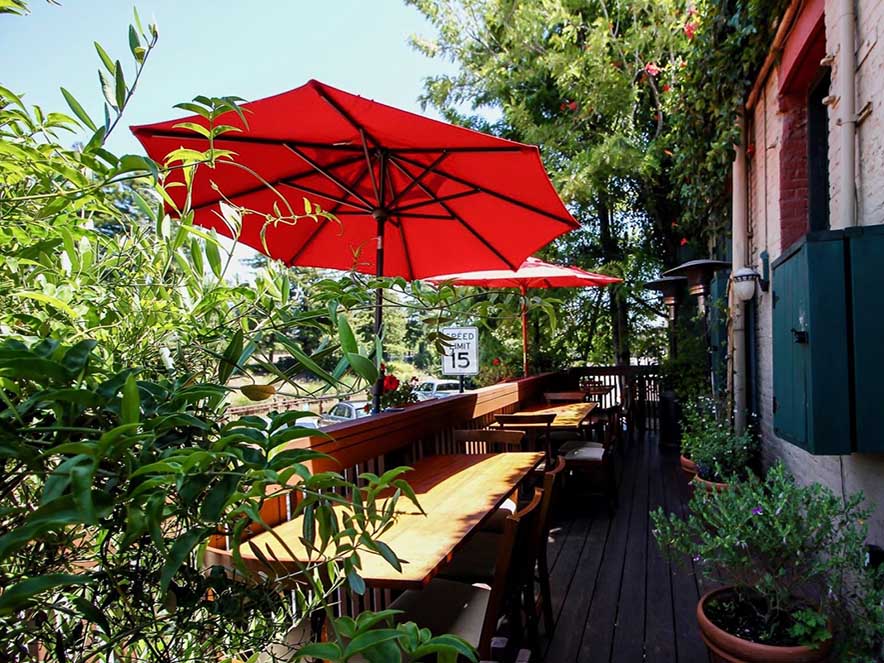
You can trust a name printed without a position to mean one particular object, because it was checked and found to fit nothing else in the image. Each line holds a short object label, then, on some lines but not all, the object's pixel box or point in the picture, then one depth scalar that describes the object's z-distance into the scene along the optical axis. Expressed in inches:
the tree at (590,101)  309.0
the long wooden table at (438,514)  63.2
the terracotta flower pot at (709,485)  137.3
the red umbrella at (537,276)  221.0
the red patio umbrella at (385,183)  105.0
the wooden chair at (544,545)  95.0
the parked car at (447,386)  621.2
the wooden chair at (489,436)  143.4
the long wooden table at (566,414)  180.1
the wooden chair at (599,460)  181.6
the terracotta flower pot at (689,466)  171.2
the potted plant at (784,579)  67.3
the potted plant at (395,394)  133.1
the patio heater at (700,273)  199.5
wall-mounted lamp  157.6
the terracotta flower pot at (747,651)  67.4
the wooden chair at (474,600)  73.8
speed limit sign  172.7
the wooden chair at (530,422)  176.2
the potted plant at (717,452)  154.7
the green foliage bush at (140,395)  18.7
